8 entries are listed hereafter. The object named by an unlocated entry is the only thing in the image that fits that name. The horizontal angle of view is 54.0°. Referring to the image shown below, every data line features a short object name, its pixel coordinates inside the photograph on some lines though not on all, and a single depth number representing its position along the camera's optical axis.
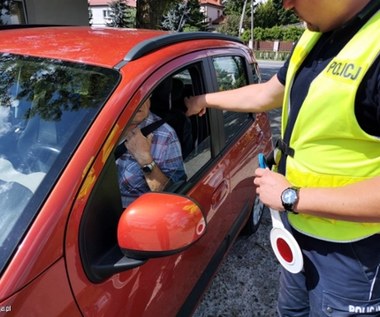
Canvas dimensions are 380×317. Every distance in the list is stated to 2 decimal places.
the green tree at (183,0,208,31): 37.12
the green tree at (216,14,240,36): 53.25
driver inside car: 1.72
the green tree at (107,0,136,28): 32.69
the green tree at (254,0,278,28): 51.90
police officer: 1.05
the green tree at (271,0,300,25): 50.30
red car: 1.03
